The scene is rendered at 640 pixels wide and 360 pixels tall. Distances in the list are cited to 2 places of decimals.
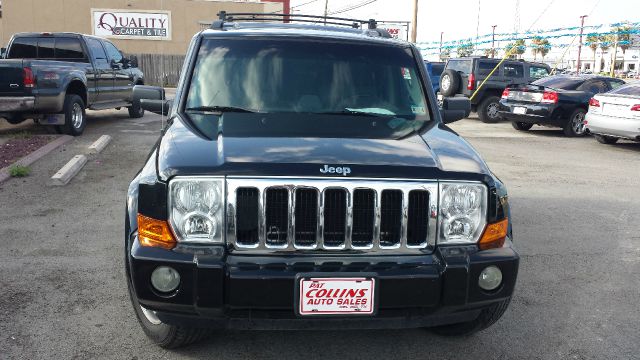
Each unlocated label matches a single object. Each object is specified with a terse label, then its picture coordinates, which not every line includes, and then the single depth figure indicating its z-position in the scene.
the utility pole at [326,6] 52.34
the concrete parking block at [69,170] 7.31
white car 11.61
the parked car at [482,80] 17.36
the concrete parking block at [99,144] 9.61
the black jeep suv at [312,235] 2.73
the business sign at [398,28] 37.72
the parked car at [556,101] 14.19
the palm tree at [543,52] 94.47
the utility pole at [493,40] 26.73
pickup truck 9.97
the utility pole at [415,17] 29.67
